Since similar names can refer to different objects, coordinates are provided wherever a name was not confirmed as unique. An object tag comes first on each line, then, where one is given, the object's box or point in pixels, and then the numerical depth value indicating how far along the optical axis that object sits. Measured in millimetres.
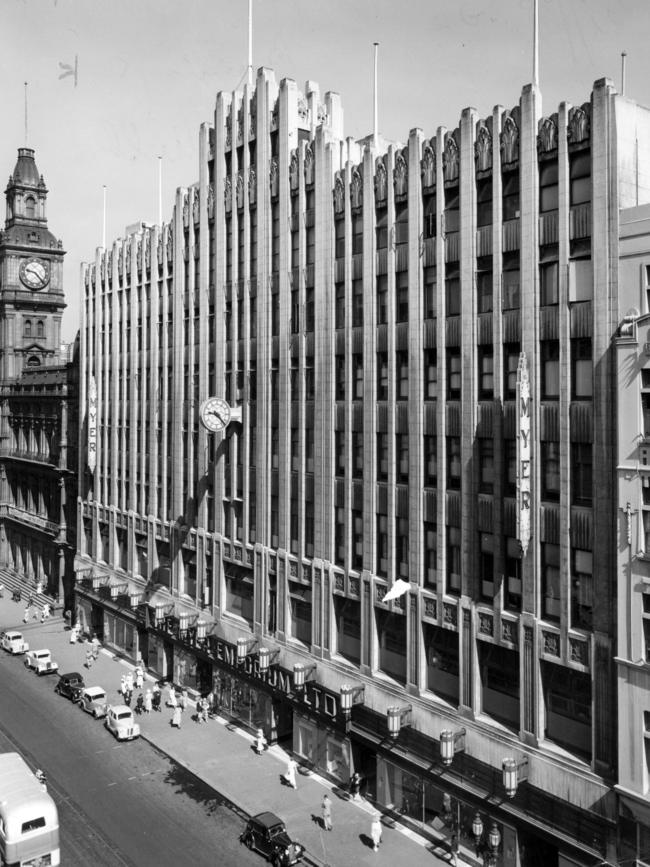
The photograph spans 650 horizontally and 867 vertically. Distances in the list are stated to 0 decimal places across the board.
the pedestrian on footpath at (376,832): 37094
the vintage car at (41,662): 63406
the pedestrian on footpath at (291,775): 43438
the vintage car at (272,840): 35438
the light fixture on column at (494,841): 34188
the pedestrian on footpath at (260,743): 48312
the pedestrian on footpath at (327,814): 38719
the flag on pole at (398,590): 39250
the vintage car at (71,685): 57594
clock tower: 101575
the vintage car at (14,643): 68812
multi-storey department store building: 32094
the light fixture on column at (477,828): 34688
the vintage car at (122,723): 50156
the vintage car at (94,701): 54344
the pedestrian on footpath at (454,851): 35656
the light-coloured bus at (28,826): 33719
